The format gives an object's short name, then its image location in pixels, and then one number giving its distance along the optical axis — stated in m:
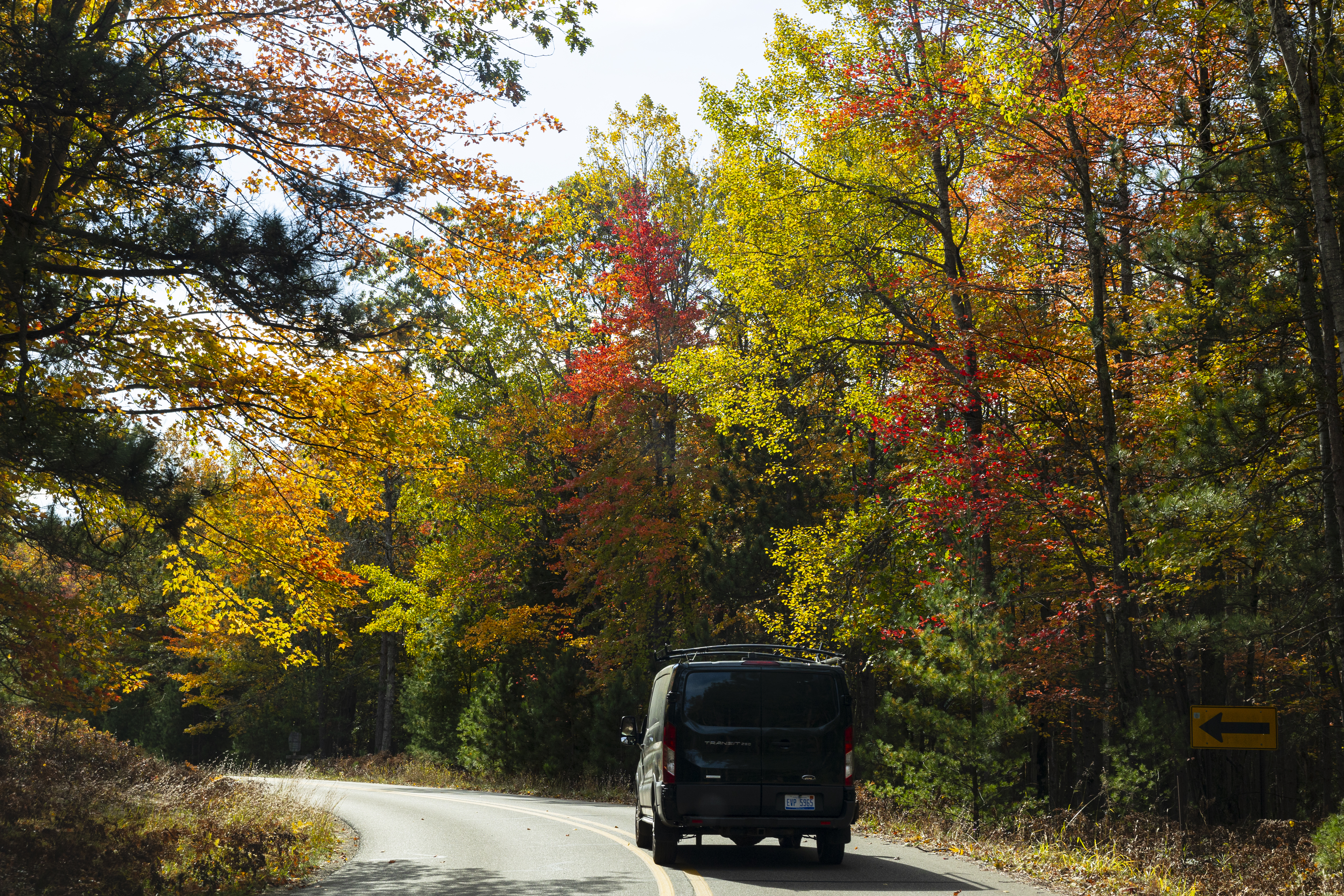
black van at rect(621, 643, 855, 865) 10.28
